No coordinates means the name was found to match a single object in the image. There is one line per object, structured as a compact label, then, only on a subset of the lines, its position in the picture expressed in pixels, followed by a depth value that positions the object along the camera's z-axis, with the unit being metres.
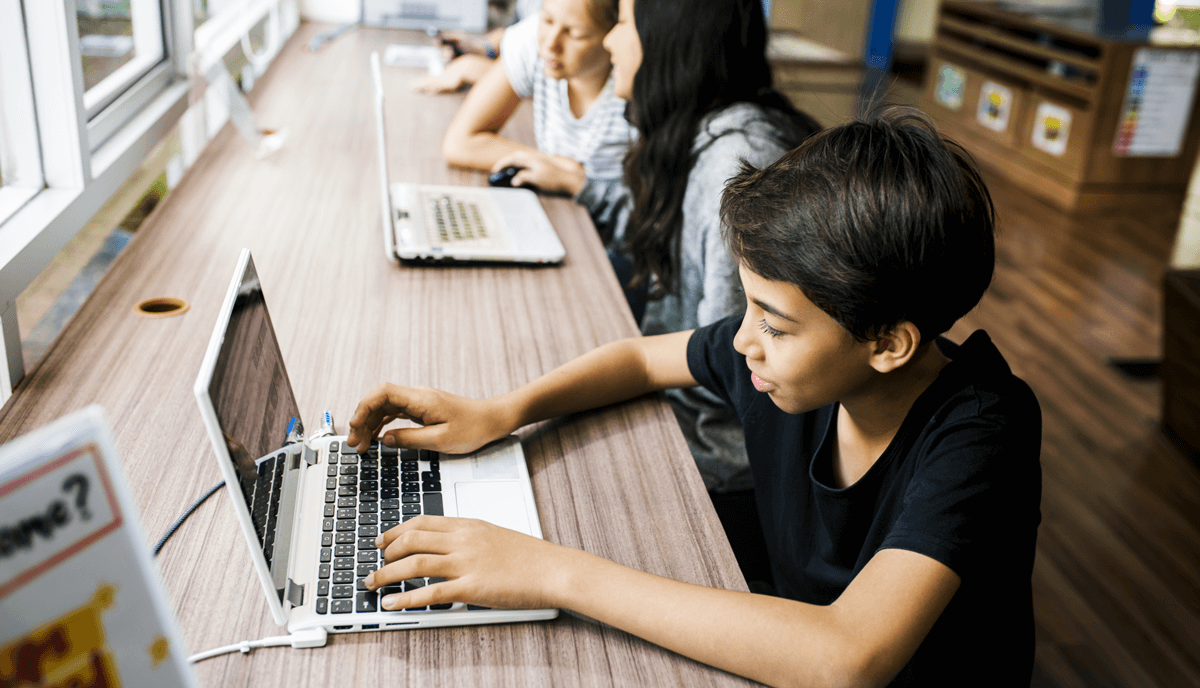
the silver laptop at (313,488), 0.63
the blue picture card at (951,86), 4.93
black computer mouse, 1.70
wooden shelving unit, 3.93
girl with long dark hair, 1.29
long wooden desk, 0.67
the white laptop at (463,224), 1.35
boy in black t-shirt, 0.68
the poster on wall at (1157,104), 3.89
